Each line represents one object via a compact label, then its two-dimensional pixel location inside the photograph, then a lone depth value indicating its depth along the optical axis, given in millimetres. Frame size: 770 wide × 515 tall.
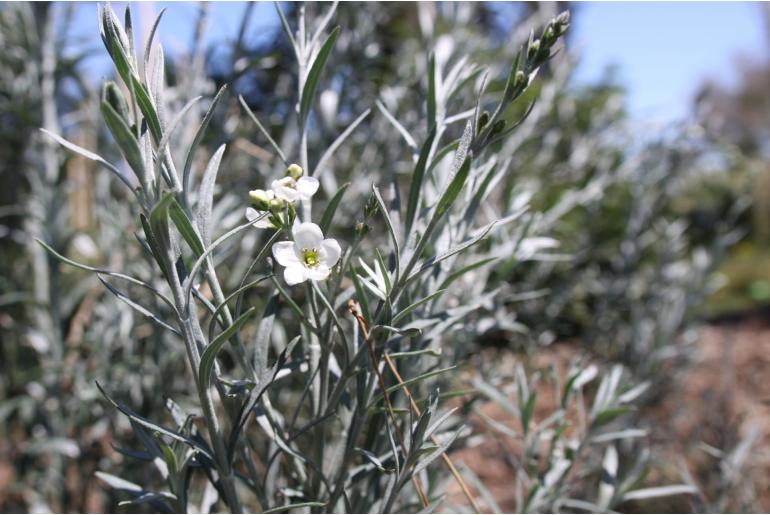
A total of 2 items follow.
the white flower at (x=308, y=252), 186
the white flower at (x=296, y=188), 187
